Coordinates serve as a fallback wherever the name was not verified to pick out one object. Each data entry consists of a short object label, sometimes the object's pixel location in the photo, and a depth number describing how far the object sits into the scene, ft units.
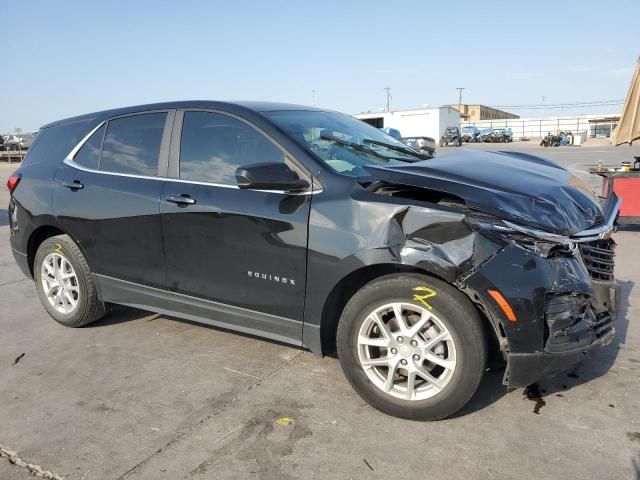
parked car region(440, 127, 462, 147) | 170.81
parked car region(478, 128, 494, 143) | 205.98
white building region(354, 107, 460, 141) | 185.98
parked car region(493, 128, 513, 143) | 200.44
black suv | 8.89
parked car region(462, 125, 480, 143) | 211.41
